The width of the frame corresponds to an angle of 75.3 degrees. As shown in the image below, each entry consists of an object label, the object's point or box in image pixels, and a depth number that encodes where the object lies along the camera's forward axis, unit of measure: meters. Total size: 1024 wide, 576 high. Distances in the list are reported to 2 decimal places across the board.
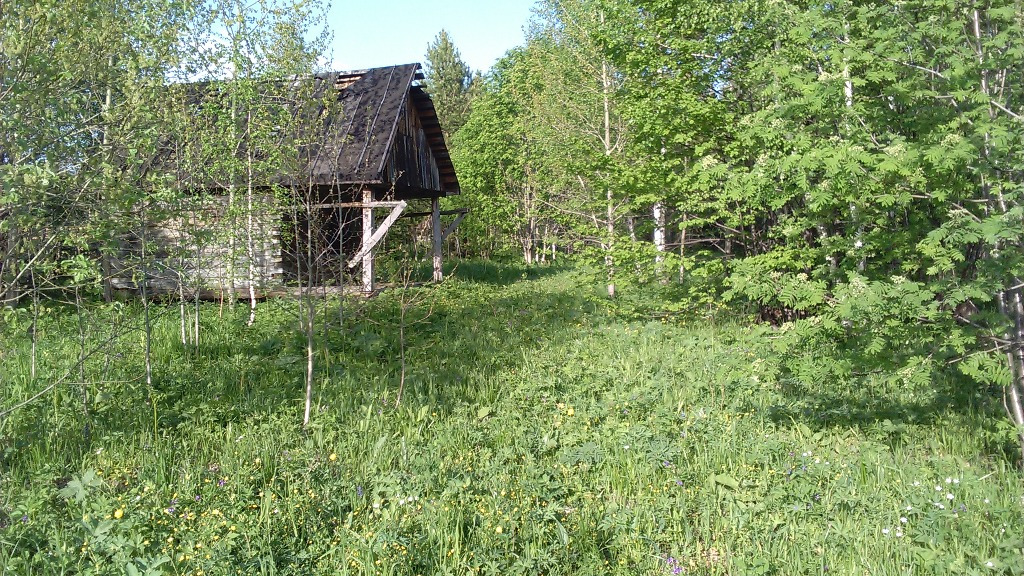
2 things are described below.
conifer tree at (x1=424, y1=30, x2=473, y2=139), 43.25
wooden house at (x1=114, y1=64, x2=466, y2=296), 7.04
